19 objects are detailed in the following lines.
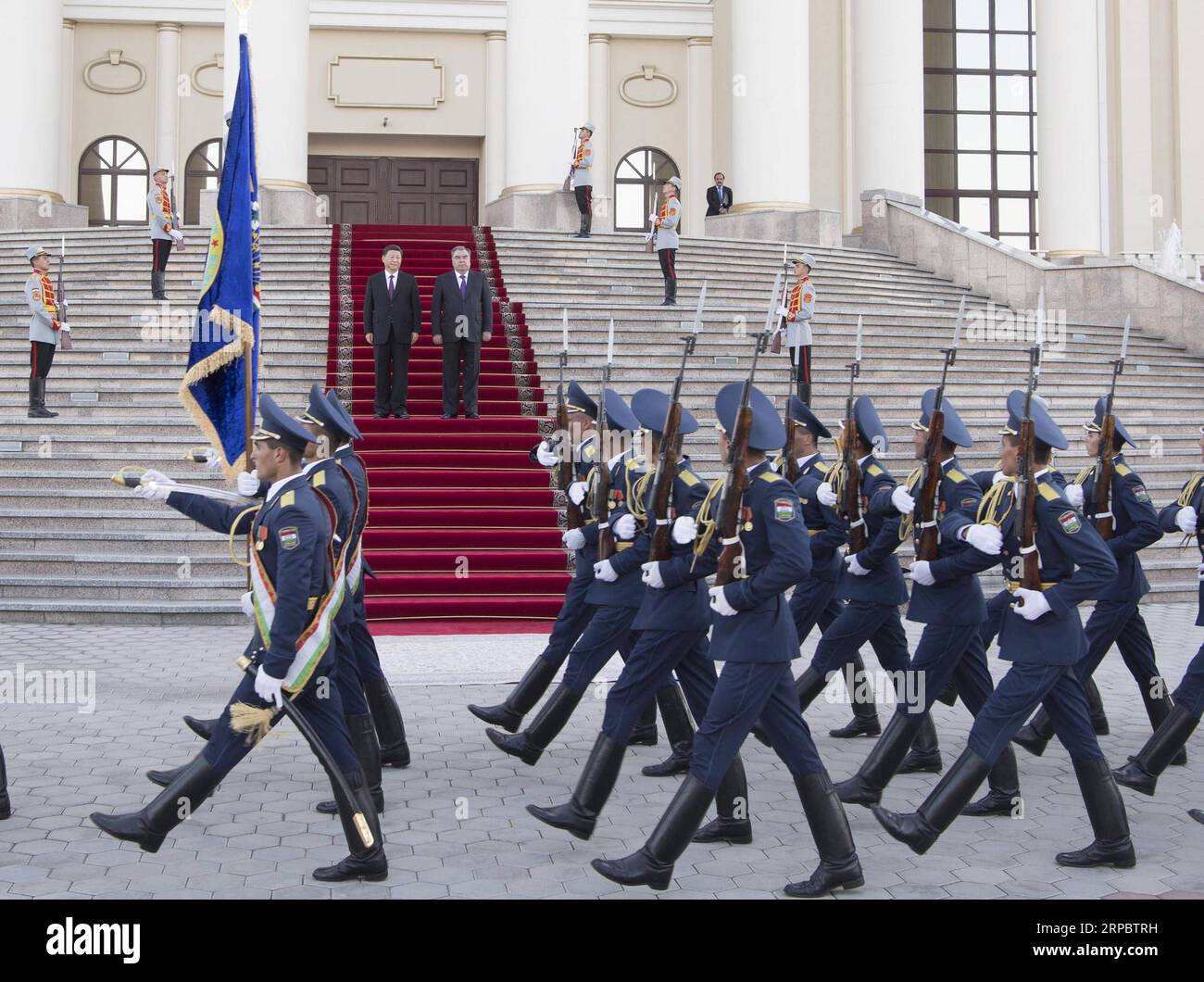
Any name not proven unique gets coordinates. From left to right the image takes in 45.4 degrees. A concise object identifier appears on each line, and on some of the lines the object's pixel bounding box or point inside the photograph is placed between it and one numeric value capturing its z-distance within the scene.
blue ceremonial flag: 8.12
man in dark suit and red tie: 14.36
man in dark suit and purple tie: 14.45
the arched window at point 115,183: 28.23
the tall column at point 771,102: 23.42
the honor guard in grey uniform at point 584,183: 21.28
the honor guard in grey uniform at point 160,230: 17.05
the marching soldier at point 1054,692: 5.63
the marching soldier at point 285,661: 5.46
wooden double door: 28.66
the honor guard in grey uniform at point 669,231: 18.16
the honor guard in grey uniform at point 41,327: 13.88
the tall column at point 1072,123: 25.38
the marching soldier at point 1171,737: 6.84
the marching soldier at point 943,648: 6.62
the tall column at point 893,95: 25.16
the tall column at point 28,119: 22.59
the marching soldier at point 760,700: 5.30
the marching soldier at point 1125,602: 7.71
